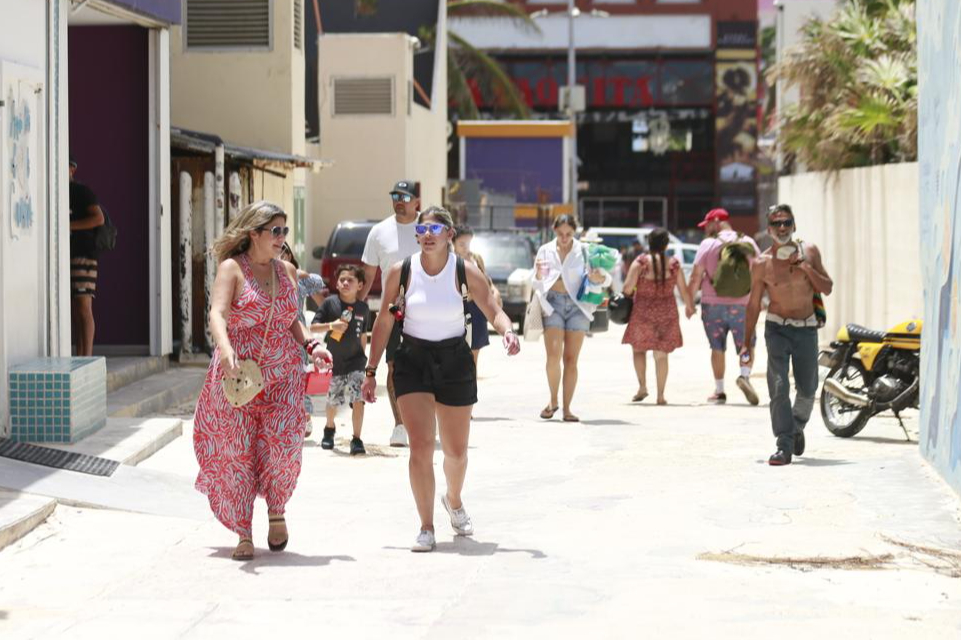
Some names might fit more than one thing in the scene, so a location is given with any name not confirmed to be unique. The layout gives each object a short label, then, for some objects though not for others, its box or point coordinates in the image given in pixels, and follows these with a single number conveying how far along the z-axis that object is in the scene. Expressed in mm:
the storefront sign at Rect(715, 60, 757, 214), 72000
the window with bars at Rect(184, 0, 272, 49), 24031
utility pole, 49344
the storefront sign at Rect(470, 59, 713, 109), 72812
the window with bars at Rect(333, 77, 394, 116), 37500
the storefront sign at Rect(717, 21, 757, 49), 70938
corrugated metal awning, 17719
